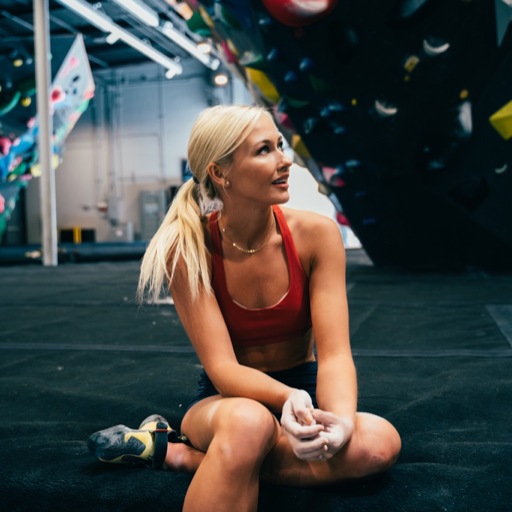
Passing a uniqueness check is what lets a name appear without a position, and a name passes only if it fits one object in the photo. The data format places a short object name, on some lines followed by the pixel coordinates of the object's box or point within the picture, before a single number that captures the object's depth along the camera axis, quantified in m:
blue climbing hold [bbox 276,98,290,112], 4.12
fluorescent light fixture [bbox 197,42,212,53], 8.79
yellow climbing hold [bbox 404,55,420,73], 3.55
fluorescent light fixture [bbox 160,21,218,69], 7.94
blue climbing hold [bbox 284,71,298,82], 3.91
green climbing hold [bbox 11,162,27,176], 7.19
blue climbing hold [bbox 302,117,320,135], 4.11
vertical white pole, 6.42
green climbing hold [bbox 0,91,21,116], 6.55
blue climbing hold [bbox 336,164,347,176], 4.36
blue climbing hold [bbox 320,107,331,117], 3.99
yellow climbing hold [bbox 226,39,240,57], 4.03
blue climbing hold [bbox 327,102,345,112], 3.91
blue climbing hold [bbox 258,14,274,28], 3.50
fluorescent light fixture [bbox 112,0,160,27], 6.56
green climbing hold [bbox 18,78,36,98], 6.73
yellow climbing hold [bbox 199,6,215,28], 3.94
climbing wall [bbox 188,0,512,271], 3.39
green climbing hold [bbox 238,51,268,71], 3.87
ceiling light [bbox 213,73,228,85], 9.84
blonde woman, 0.87
